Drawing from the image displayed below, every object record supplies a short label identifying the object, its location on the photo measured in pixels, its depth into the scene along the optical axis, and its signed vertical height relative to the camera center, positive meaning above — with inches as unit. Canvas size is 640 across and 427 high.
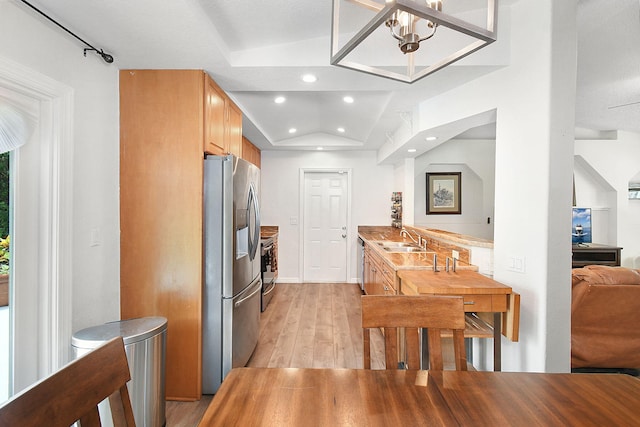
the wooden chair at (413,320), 50.4 -17.1
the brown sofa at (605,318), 91.9 -30.5
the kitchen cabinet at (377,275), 111.6 -26.4
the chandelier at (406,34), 30.8 +26.5
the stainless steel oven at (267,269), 158.4 -30.1
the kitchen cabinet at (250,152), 176.7 +33.9
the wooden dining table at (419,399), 34.3 -21.9
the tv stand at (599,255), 183.5 -24.6
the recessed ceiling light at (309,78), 91.8 +37.8
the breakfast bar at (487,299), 76.9 -21.1
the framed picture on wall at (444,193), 225.3 +12.3
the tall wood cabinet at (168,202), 87.4 +2.0
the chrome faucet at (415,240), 152.0 -13.9
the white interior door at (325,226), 221.0 -10.7
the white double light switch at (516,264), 80.1 -13.2
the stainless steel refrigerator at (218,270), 89.2 -16.5
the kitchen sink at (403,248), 149.6 -17.7
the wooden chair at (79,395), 23.8 -15.4
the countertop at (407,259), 100.0 -16.7
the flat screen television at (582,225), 194.7 -8.2
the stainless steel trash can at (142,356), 68.1 -31.9
